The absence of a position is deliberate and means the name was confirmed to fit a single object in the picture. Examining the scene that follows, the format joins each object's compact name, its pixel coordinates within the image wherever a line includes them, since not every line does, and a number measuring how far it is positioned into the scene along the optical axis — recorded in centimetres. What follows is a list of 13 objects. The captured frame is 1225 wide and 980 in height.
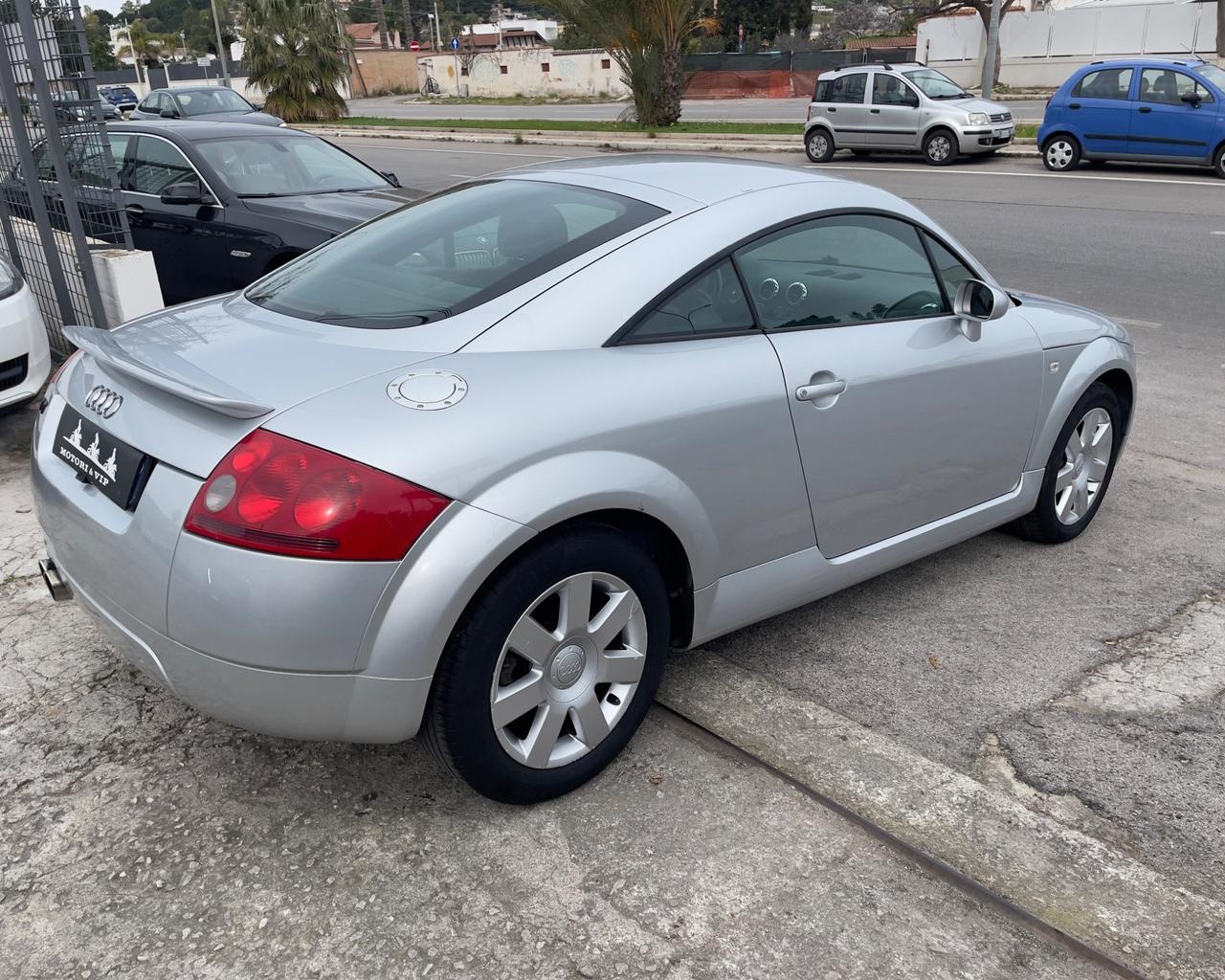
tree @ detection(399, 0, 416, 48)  11650
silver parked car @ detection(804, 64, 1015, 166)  1862
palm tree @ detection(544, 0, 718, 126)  2506
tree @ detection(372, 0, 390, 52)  10019
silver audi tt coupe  234
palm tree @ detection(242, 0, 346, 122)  3966
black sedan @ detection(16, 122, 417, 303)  734
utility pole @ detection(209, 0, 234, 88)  4884
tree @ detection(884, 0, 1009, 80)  3766
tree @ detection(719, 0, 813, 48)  6506
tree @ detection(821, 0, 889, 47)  7575
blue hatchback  1570
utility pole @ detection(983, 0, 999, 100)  2336
